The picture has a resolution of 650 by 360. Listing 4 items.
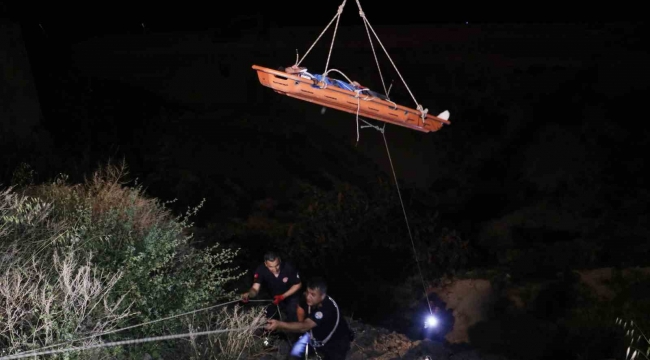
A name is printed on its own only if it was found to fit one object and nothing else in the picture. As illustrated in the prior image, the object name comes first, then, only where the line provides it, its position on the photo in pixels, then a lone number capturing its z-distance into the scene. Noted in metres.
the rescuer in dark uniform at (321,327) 5.77
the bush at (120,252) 5.24
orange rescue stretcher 4.66
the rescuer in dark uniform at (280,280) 6.96
